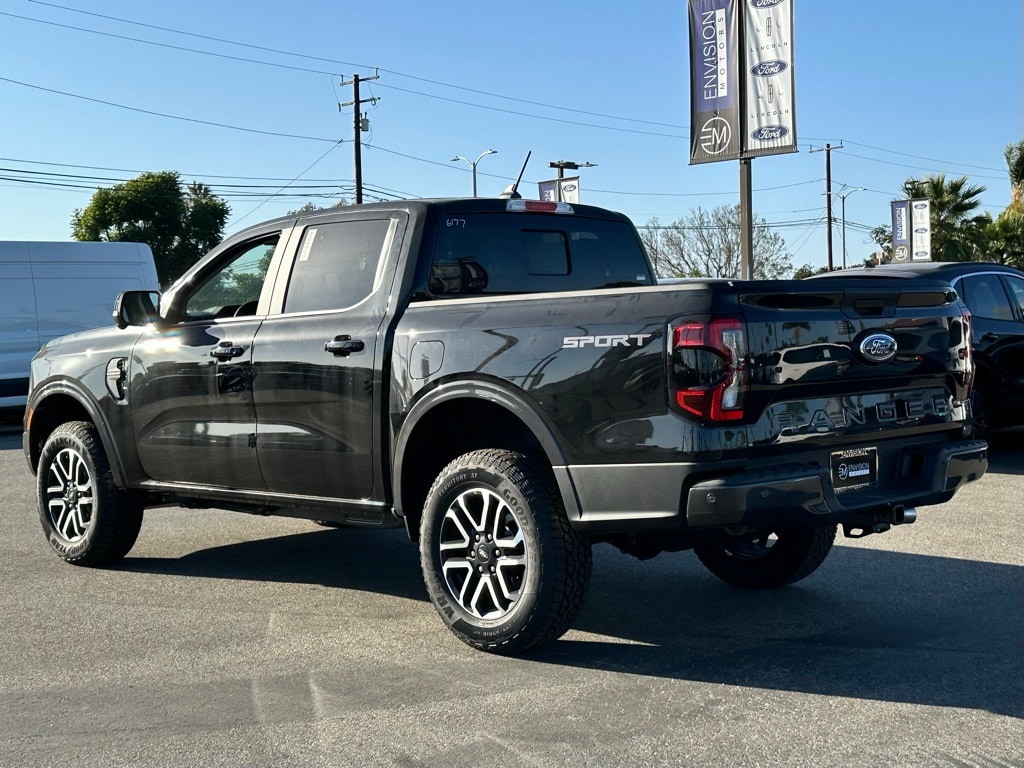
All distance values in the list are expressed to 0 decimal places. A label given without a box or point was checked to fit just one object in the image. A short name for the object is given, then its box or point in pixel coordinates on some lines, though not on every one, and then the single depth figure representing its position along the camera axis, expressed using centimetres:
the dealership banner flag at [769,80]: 1653
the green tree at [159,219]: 6469
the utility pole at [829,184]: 6802
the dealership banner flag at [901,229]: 3678
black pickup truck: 442
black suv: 1037
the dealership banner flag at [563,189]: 2783
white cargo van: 1694
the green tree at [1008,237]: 4028
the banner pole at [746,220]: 1772
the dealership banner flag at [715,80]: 1711
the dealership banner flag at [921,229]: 3622
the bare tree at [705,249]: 6034
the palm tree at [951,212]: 4381
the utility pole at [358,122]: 4378
